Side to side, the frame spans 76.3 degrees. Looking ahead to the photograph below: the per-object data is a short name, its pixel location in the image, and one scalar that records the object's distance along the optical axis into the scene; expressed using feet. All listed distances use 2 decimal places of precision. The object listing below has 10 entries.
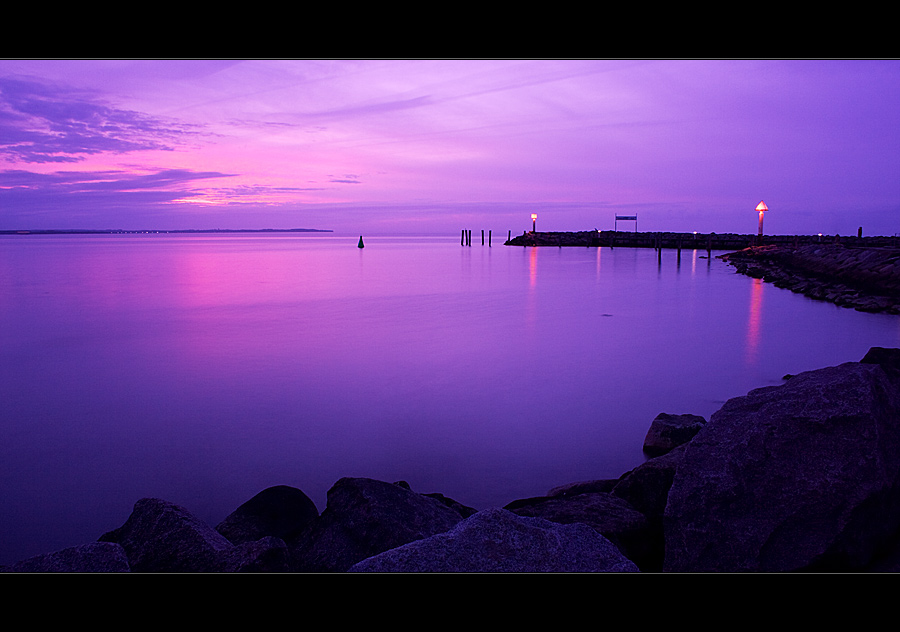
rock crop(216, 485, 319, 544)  11.79
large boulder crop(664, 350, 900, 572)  8.86
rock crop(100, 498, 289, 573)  9.25
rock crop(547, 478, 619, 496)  13.62
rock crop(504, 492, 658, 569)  10.68
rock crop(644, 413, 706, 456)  16.46
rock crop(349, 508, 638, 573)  7.86
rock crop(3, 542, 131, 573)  8.64
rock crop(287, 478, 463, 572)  10.26
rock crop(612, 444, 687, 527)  12.21
